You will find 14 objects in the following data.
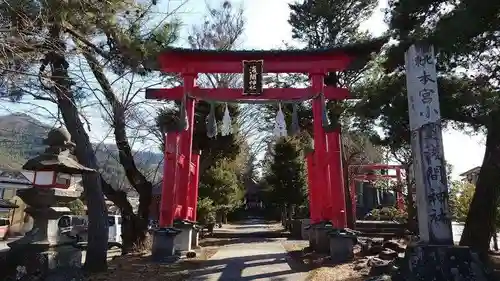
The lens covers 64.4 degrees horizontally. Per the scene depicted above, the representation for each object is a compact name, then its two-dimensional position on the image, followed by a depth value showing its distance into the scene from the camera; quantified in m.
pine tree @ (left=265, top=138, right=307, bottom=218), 21.83
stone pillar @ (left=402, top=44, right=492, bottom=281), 5.38
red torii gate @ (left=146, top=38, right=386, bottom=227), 11.78
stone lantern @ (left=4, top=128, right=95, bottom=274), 7.00
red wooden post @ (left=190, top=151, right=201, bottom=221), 13.91
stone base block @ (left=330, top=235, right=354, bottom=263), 10.62
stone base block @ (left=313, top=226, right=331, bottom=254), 12.05
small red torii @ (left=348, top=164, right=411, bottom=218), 24.77
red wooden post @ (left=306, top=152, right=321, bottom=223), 13.34
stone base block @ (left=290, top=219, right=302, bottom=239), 19.22
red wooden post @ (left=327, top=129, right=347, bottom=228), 11.19
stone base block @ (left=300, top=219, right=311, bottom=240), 17.89
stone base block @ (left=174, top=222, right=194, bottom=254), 11.76
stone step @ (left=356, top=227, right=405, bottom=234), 19.23
